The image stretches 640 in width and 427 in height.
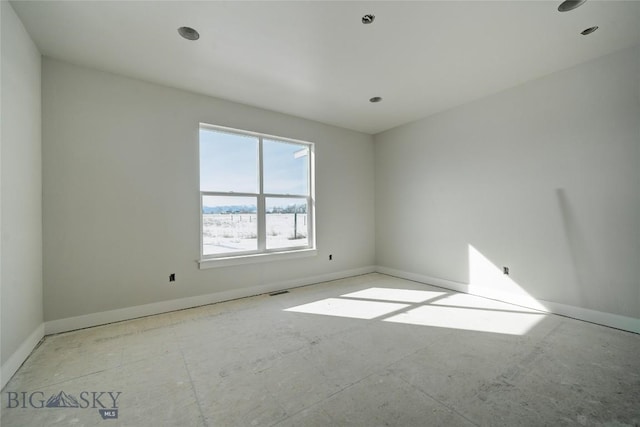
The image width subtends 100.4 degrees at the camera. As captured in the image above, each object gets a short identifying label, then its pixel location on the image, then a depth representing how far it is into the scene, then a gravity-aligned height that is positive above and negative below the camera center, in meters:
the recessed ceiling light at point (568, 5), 2.07 +1.64
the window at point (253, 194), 3.70 +0.38
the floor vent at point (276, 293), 3.92 -1.12
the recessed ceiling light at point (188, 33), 2.36 +1.68
